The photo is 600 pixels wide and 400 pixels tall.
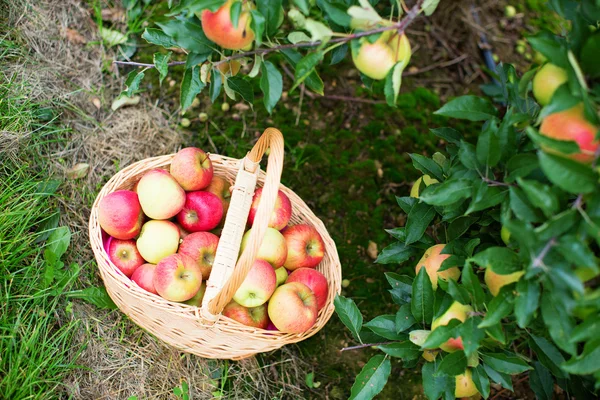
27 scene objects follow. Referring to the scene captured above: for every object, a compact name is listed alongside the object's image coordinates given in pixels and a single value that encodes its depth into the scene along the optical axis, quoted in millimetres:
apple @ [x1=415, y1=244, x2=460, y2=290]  1648
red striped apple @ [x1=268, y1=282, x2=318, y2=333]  1845
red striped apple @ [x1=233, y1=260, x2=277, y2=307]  1828
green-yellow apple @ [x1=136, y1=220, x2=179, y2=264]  1914
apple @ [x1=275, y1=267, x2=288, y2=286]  2047
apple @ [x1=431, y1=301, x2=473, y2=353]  1425
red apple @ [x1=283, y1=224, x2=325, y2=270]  2092
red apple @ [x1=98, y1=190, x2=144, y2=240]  1874
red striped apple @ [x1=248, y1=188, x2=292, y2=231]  2068
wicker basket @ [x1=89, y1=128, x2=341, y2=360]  1631
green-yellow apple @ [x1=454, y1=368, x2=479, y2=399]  1698
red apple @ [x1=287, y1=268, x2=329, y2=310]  2002
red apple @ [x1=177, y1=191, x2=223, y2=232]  2029
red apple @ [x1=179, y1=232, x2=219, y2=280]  1929
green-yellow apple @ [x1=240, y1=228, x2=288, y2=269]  1962
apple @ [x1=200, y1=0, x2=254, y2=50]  1306
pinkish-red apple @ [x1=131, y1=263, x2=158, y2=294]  1857
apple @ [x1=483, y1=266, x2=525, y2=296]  1302
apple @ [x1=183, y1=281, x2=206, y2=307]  1917
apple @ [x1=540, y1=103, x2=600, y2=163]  1122
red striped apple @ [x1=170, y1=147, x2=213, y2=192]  1993
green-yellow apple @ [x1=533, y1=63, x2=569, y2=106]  1214
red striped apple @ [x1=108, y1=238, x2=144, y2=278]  1940
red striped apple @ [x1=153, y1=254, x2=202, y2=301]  1744
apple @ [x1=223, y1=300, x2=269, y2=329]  1919
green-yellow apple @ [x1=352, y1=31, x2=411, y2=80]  1328
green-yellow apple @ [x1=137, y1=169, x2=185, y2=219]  1915
